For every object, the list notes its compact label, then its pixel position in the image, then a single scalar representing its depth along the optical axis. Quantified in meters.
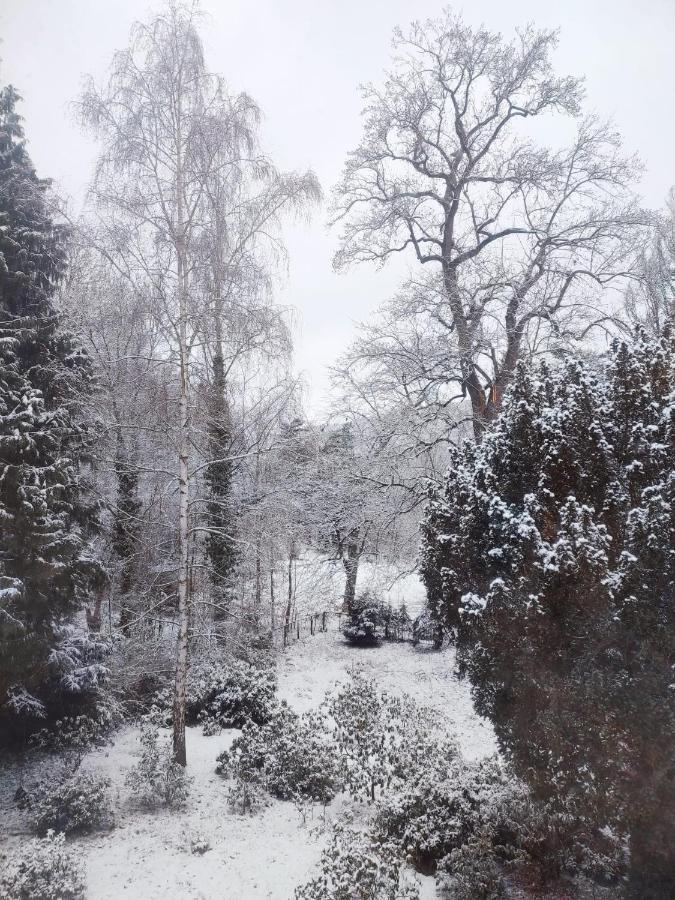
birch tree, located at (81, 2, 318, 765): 7.42
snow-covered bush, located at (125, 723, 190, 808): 6.27
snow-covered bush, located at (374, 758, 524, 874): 5.05
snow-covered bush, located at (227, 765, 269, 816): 6.32
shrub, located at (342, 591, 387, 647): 15.80
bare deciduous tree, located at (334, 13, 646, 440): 8.80
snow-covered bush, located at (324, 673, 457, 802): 6.62
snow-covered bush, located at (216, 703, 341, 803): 6.67
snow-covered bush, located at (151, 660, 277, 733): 9.27
